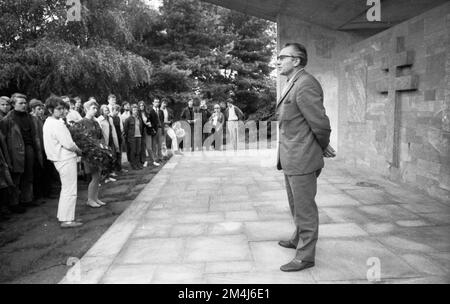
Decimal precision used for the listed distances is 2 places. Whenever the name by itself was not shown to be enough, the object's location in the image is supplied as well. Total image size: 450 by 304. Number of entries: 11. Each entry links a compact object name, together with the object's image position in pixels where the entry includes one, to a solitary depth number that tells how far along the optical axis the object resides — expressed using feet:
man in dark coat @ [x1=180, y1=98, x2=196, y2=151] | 39.91
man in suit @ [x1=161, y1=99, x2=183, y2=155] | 36.22
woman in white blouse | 15.53
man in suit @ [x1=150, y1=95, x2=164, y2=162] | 32.26
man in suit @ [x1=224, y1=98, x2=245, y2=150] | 41.72
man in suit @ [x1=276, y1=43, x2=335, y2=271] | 10.55
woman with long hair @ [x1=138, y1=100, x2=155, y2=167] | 31.48
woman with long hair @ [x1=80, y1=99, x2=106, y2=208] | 18.70
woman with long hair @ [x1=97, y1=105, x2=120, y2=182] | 25.77
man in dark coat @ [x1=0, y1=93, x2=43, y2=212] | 18.42
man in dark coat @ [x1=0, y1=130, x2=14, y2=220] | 16.53
